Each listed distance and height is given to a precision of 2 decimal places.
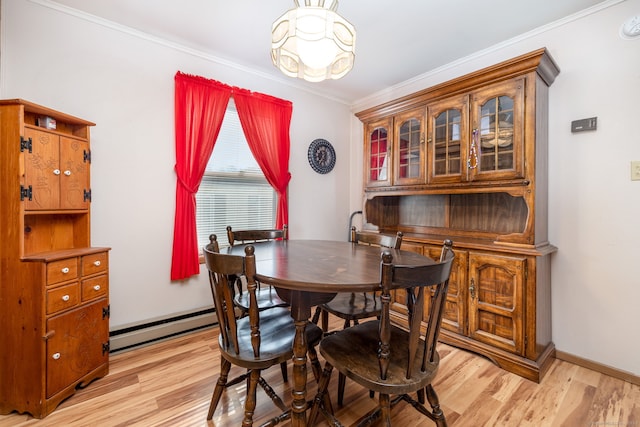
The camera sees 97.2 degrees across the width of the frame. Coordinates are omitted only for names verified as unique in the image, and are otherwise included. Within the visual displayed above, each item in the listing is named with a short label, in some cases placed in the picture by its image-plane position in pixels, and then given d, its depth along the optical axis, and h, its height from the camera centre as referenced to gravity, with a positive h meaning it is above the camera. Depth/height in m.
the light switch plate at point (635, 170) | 1.86 +0.26
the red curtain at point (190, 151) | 2.45 +0.53
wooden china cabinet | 1.99 +0.17
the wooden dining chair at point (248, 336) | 1.20 -0.63
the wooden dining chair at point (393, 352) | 1.06 -0.64
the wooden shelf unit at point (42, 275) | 1.53 -0.37
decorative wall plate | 3.42 +0.68
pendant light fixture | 1.38 +0.88
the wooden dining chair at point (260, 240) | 1.86 -0.28
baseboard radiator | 2.22 -1.00
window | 2.73 +0.21
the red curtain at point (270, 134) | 2.84 +0.80
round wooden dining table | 1.14 -0.29
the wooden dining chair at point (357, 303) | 1.65 -0.60
